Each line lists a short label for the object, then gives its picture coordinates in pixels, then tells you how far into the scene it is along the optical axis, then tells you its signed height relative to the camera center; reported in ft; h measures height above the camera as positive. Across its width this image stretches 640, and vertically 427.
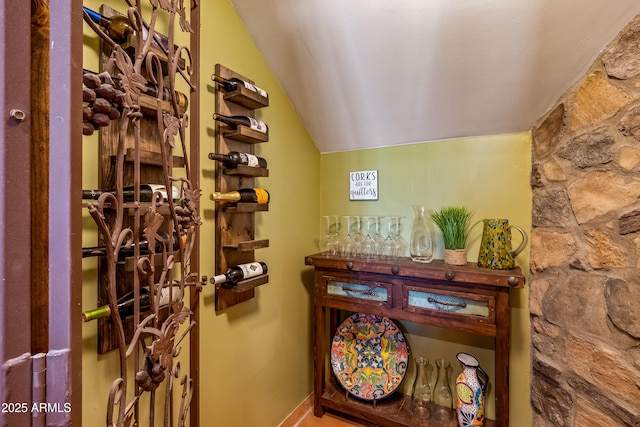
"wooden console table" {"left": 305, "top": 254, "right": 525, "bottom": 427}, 3.86 -1.34
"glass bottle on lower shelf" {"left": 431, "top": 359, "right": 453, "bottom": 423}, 4.74 -3.00
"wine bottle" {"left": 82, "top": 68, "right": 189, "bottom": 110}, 2.64 +1.11
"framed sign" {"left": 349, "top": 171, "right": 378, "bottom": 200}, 5.46 +0.53
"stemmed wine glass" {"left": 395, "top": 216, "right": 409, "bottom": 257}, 5.04 -0.55
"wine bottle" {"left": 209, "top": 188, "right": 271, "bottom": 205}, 3.48 +0.21
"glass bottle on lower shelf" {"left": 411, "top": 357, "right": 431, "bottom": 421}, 4.79 -2.97
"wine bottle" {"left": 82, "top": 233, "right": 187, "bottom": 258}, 2.16 -0.29
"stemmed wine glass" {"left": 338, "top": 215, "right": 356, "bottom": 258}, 5.18 -0.61
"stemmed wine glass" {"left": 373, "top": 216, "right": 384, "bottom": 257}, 5.09 -0.40
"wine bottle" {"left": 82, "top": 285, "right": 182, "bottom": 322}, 2.20 -0.75
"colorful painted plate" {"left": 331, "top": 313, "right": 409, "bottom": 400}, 4.97 -2.55
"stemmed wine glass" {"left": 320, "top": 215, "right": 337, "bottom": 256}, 5.37 -0.53
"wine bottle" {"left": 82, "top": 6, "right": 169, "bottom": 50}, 2.30 +1.54
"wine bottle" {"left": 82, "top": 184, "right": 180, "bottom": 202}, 2.51 +0.18
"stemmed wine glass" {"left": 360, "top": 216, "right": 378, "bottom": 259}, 5.07 -0.61
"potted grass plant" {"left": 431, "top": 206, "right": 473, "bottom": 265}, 4.42 -0.35
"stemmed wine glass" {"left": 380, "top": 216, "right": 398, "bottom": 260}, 5.04 -0.55
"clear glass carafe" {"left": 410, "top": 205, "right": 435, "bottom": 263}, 4.67 -0.40
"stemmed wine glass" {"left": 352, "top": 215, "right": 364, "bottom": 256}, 5.16 -0.39
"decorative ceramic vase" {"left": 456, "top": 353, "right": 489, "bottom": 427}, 4.19 -2.65
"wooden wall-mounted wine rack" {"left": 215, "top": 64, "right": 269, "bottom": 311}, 3.66 +0.10
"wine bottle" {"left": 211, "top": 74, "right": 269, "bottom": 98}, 3.56 +1.64
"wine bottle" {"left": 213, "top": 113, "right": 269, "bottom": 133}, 3.58 +1.17
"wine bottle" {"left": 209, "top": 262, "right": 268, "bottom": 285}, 3.48 -0.77
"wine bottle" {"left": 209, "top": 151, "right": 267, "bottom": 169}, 3.52 +0.67
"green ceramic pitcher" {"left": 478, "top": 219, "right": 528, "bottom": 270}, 4.10 -0.48
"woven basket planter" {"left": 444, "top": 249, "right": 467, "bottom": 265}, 4.40 -0.67
